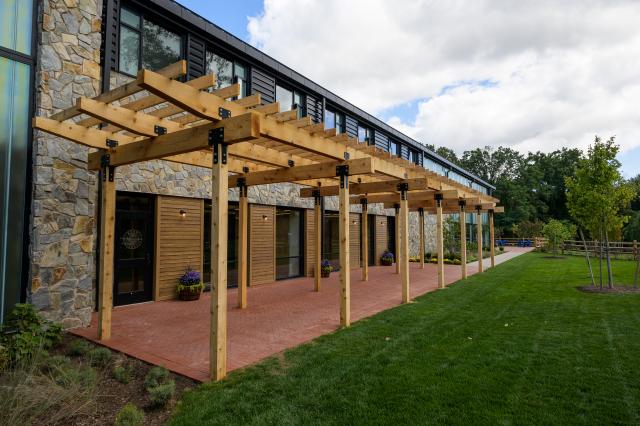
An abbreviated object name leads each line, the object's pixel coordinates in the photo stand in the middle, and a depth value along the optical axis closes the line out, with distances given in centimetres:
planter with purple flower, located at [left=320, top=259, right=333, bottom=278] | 1307
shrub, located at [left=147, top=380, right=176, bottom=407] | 358
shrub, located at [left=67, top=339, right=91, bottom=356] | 521
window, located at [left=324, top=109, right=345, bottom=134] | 1514
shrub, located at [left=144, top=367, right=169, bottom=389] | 402
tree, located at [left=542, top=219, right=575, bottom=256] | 2334
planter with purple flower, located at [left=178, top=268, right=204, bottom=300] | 872
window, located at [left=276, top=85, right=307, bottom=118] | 1278
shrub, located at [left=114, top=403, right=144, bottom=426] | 324
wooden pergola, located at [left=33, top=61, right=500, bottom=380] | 424
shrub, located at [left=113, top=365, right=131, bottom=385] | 422
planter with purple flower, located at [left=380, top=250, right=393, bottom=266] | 1758
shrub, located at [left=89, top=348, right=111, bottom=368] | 479
